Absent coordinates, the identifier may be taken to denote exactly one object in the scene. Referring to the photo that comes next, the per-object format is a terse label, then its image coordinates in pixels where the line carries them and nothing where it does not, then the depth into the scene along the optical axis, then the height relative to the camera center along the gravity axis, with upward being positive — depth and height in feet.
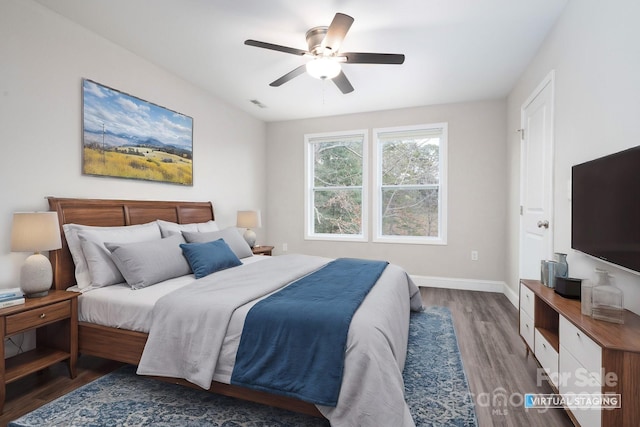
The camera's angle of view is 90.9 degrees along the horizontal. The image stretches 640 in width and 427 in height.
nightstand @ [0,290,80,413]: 6.06 -2.80
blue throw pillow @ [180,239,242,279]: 8.79 -1.40
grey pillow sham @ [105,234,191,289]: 7.73 -1.36
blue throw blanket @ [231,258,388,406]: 5.13 -2.37
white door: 9.00 +1.02
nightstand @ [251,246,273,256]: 14.24 -1.87
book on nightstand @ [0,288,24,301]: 6.32 -1.76
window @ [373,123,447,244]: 15.31 +1.34
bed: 4.89 -2.57
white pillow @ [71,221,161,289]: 7.82 -1.20
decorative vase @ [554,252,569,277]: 7.22 -1.25
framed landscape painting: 8.96 +2.29
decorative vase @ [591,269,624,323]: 5.04 -1.45
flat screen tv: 4.93 +0.08
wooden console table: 4.14 -2.24
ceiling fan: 7.68 +4.10
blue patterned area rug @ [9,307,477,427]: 5.74 -3.87
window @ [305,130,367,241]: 16.66 +1.33
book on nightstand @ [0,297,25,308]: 6.25 -1.91
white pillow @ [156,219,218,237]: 10.05 -0.63
